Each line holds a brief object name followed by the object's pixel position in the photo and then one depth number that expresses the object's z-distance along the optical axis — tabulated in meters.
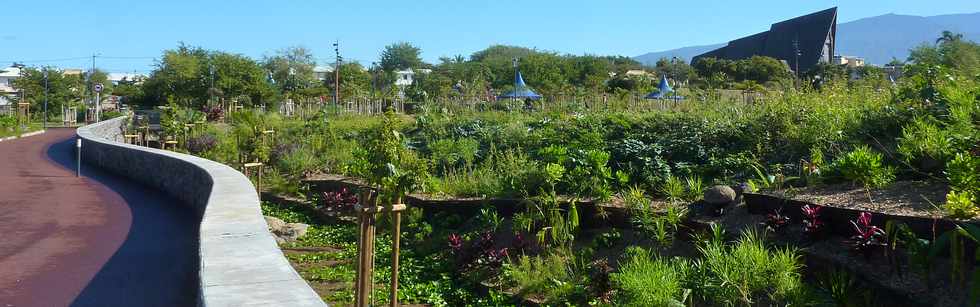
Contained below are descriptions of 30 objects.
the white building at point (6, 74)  122.03
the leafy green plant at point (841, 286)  5.52
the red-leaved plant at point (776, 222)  6.46
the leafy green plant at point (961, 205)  5.54
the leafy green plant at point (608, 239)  7.58
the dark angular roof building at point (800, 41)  71.38
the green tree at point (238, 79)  46.78
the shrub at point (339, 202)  11.27
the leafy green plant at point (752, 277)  5.71
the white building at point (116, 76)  142.70
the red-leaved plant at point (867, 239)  5.61
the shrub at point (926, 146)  6.86
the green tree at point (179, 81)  47.69
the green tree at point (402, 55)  116.25
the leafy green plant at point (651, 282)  5.75
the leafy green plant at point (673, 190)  8.00
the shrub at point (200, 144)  21.64
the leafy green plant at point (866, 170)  6.84
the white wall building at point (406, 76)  117.47
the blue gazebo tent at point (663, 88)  33.56
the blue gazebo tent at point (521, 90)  38.14
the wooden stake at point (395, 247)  5.82
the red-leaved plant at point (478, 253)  7.69
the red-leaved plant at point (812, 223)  6.14
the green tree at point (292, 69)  72.94
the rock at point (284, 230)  9.70
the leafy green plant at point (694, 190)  7.93
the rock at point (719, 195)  7.20
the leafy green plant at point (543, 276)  6.86
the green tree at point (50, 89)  56.72
